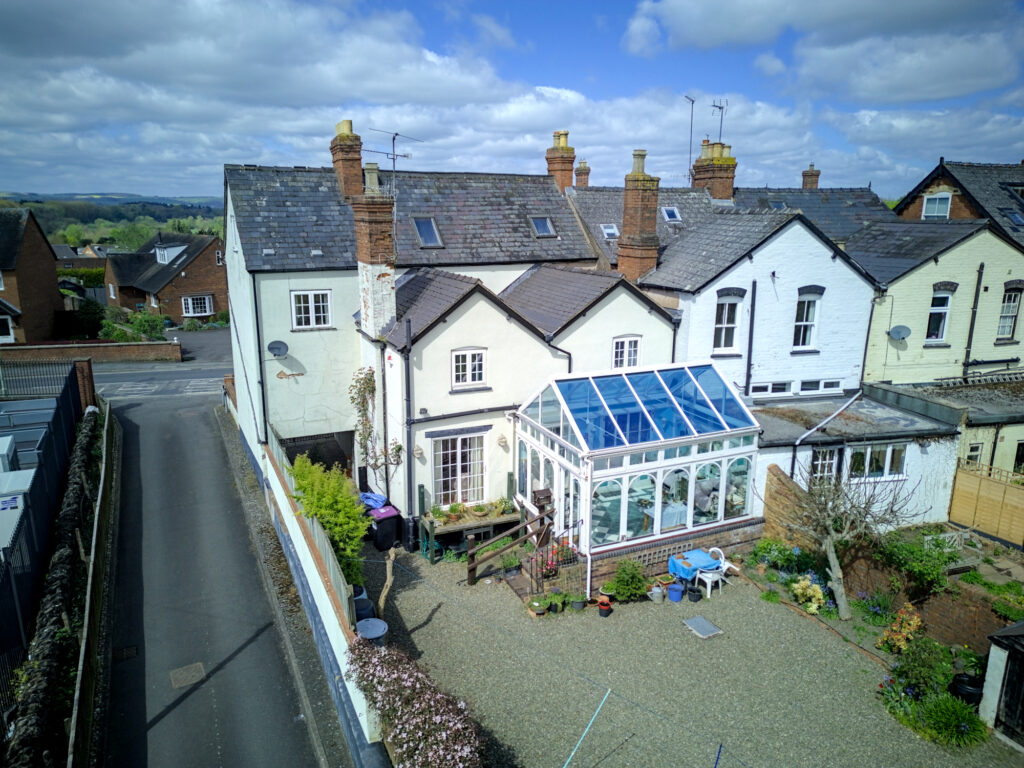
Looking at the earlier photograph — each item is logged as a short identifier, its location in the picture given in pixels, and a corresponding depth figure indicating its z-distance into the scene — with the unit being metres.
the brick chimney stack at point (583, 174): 28.66
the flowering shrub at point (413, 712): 8.63
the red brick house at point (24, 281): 40.44
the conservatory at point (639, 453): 15.25
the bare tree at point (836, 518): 13.87
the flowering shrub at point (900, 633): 12.91
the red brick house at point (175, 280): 54.06
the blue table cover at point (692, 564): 15.25
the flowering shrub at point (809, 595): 14.48
